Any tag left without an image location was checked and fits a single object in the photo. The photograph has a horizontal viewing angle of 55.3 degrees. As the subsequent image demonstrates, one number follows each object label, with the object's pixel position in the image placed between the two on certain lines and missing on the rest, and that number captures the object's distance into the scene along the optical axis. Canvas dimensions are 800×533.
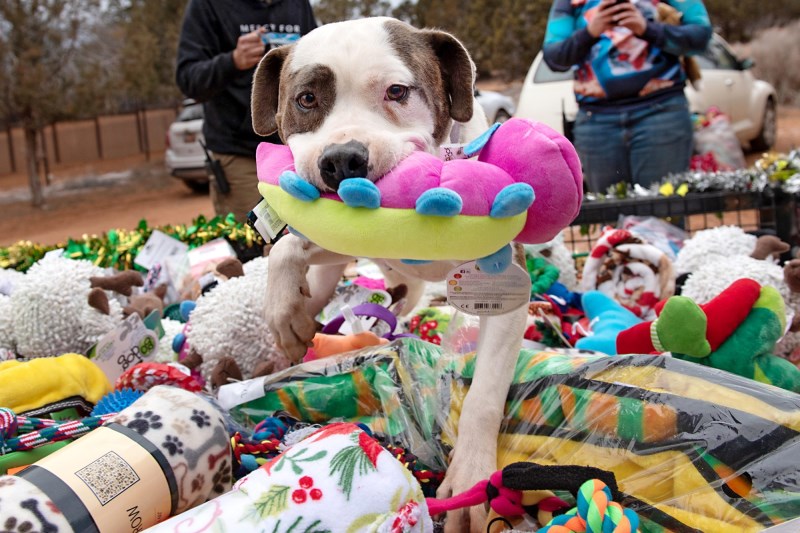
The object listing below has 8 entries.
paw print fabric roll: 1.08
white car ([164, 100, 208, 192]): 13.66
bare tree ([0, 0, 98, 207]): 12.41
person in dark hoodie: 3.25
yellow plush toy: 1.54
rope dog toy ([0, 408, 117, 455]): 1.34
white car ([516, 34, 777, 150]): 8.88
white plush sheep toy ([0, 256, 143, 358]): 2.04
